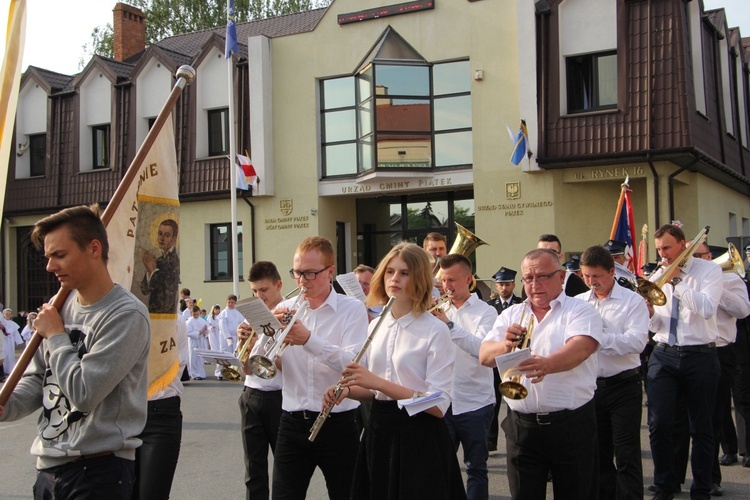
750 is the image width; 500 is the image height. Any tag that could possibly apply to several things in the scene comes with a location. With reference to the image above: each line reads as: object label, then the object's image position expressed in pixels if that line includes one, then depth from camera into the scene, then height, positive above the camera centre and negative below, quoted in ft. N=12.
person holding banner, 10.78 -1.45
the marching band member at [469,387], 21.20 -3.46
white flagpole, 65.05 +7.19
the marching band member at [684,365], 22.31 -3.04
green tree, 135.33 +43.78
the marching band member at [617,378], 20.07 -3.07
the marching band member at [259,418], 19.83 -3.86
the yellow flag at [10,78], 11.48 +2.86
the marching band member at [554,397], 15.83 -2.78
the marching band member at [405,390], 14.23 -2.32
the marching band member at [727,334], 25.36 -2.47
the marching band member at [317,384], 16.78 -2.58
